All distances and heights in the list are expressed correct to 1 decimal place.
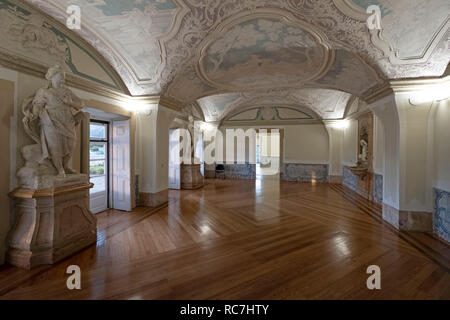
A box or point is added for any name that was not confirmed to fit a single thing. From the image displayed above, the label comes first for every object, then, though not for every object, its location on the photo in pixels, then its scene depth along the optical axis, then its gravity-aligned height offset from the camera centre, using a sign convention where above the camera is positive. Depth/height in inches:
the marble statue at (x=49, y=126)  108.6 +18.1
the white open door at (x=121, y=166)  207.8 -8.9
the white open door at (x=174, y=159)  312.3 -2.1
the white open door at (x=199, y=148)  390.0 +19.9
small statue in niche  280.5 +9.2
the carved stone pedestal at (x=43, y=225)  105.7 -37.9
